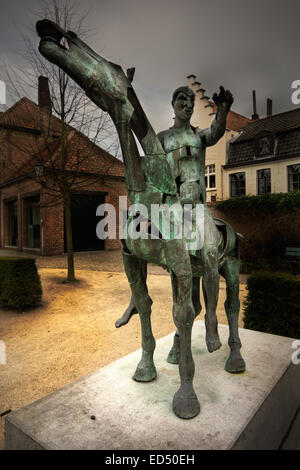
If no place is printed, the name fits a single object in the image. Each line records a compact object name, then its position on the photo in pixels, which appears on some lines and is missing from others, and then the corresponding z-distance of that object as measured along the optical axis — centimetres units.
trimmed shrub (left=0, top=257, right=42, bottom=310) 602
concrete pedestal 159
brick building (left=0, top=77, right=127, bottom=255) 1416
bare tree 863
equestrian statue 151
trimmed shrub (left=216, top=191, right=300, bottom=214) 1120
